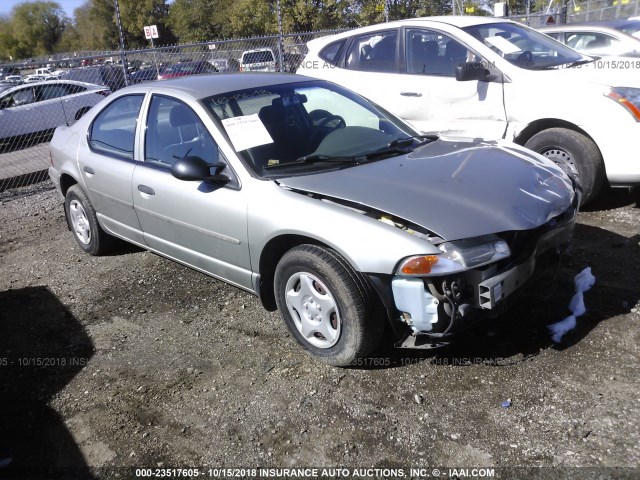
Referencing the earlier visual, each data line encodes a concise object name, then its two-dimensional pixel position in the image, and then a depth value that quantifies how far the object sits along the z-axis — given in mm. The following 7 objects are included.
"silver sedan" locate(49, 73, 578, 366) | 2949
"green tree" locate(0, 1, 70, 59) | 75062
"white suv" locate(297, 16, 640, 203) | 5141
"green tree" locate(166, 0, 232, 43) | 46344
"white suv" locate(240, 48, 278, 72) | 14345
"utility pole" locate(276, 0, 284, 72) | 11078
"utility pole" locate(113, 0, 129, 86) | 9836
